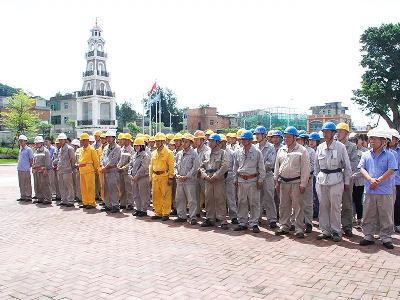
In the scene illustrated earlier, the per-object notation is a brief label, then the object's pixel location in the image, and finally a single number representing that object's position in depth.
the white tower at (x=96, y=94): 49.69
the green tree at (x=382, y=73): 36.03
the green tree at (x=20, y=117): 40.84
